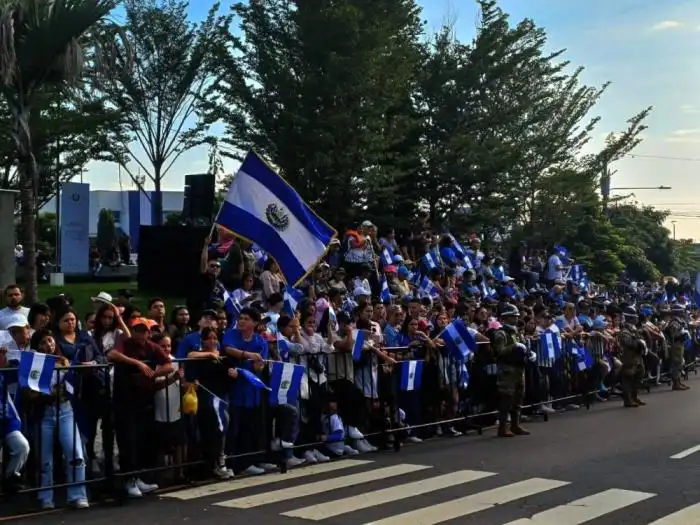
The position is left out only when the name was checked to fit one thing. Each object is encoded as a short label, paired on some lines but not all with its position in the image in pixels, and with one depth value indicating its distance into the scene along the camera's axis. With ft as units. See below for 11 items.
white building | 196.89
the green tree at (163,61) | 87.97
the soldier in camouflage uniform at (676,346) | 70.03
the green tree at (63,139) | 78.28
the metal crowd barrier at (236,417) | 27.91
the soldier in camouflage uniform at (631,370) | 56.80
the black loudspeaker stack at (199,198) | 74.49
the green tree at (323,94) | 69.26
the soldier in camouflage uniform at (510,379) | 43.09
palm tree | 45.24
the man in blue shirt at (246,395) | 32.55
